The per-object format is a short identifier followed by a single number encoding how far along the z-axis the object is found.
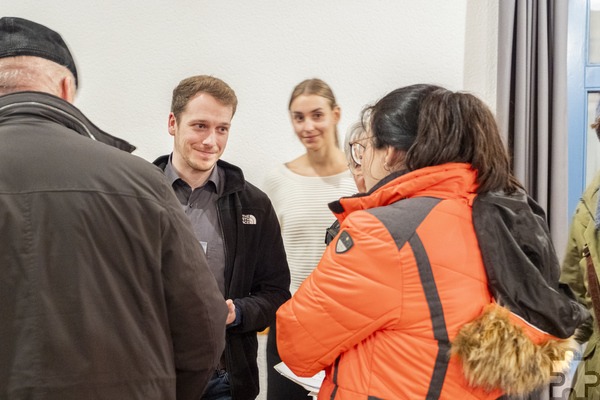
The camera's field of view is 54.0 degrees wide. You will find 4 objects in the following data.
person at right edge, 1.77
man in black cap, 1.08
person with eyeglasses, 1.27
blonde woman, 2.44
